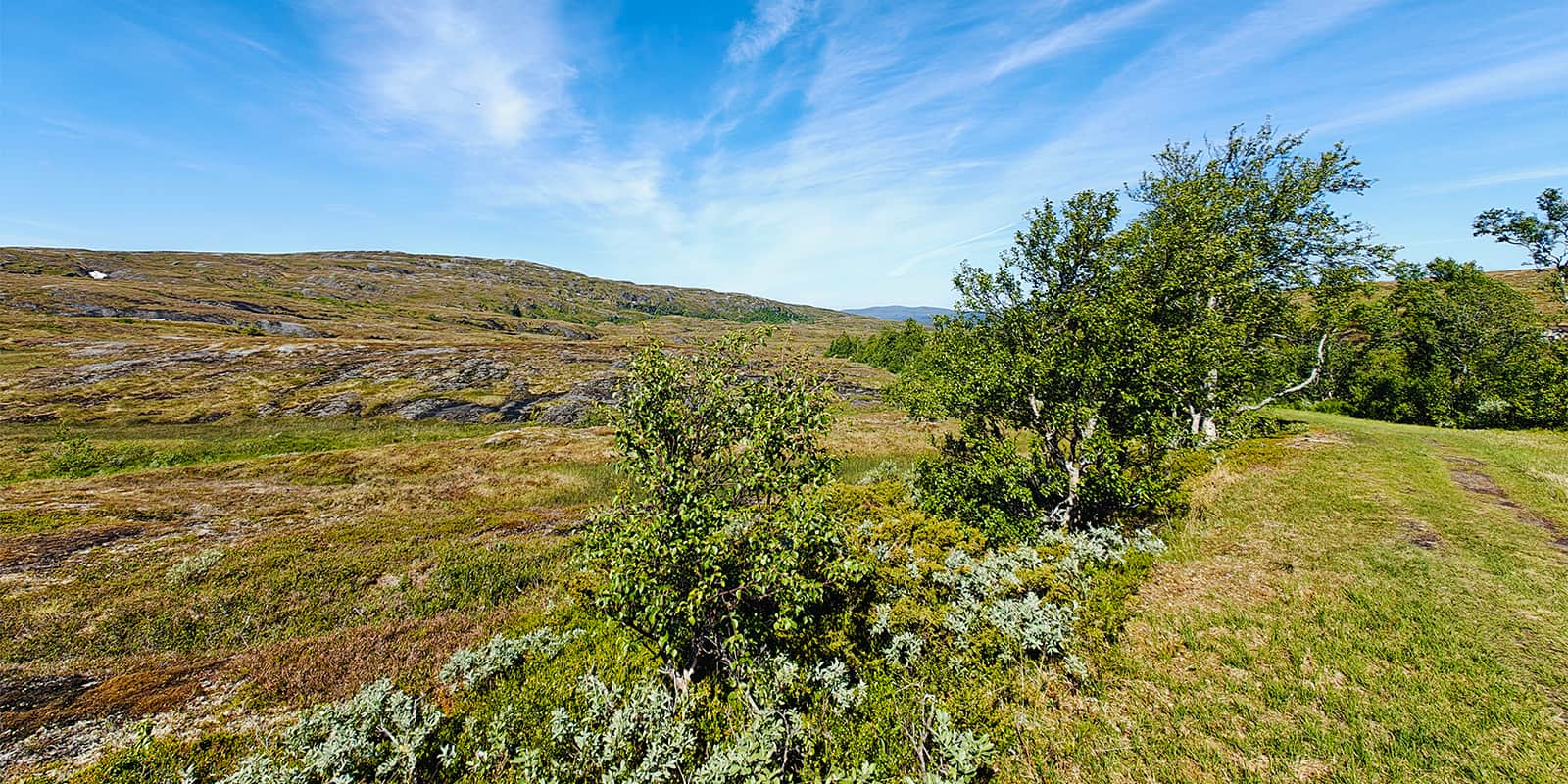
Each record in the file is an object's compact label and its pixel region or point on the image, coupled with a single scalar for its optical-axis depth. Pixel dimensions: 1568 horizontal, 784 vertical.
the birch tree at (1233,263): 19.92
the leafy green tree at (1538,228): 35.84
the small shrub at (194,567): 19.34
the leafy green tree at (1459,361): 36.78
